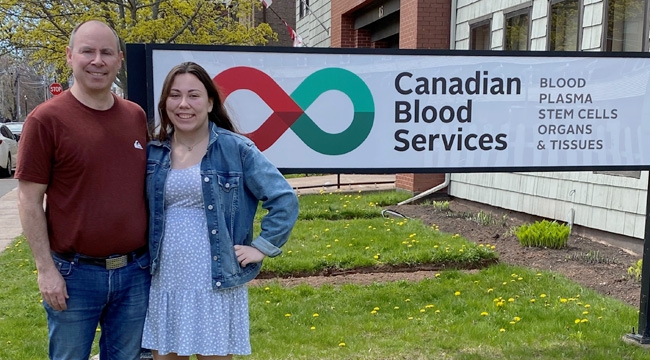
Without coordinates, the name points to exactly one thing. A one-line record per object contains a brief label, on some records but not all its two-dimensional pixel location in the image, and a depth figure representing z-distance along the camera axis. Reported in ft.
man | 7.60
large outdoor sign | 11.36
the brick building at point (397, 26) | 34.06
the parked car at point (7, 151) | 55.16
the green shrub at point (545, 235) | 21.52
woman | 8.09
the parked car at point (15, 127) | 84.08
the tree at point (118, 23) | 37.88
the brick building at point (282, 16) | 100.63
